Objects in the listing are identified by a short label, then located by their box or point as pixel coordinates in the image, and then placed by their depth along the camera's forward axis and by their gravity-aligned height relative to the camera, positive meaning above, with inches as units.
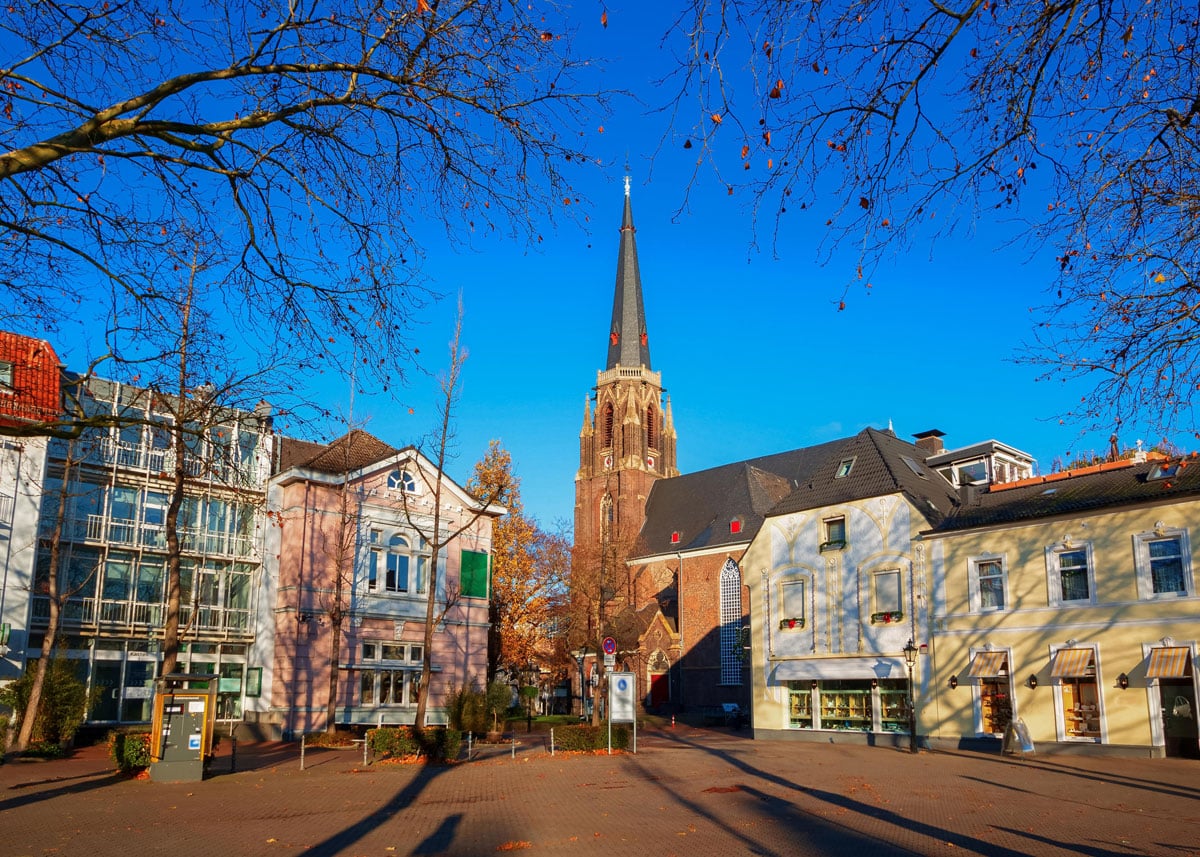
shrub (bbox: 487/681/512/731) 1219.6 -77.4
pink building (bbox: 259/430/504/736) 1233.4 +64.1
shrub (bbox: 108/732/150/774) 764.0 -88.2
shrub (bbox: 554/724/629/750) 1015.6 -100.1
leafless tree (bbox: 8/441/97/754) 882.8 -4.9
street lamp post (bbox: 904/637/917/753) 1085.8 -68.3
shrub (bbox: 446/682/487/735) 1092.5 -80.2
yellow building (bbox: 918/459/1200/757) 967.0 +28.5
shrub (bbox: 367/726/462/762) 890.1 -94.3
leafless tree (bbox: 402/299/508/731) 970.1 +151.3
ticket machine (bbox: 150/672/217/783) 749.3 -71.4
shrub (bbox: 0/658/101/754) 936.9 -64.9
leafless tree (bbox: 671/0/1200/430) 234.5 +136.4
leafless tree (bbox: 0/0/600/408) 257.8 +142.5
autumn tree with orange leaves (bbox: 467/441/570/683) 1828.2 +105.5
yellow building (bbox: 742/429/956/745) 1219.9 +60.1
